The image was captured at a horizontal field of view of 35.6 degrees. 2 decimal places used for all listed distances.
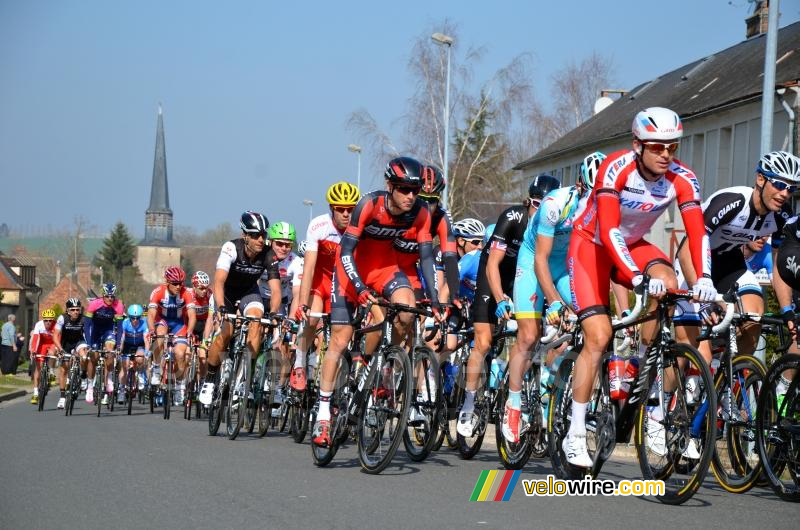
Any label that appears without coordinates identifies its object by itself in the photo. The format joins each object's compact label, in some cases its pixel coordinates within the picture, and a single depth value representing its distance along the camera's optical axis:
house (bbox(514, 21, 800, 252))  35.84
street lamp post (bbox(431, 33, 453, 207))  36.94
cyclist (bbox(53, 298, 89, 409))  20.58
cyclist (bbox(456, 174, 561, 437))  10.00
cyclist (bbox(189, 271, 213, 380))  19.34
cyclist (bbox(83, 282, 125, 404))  19.94
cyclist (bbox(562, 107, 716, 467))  7.66
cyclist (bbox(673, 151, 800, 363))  8.42
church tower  191.00
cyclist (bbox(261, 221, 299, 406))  13.04
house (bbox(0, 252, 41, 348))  103.00
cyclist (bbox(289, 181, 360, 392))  12.11
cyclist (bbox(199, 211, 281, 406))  13.85
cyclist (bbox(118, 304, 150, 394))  20.33
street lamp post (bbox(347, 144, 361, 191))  53.68
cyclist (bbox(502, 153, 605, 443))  8.93
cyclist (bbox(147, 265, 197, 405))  18.55
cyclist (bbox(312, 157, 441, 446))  9.41
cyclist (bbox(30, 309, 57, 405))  23.33
